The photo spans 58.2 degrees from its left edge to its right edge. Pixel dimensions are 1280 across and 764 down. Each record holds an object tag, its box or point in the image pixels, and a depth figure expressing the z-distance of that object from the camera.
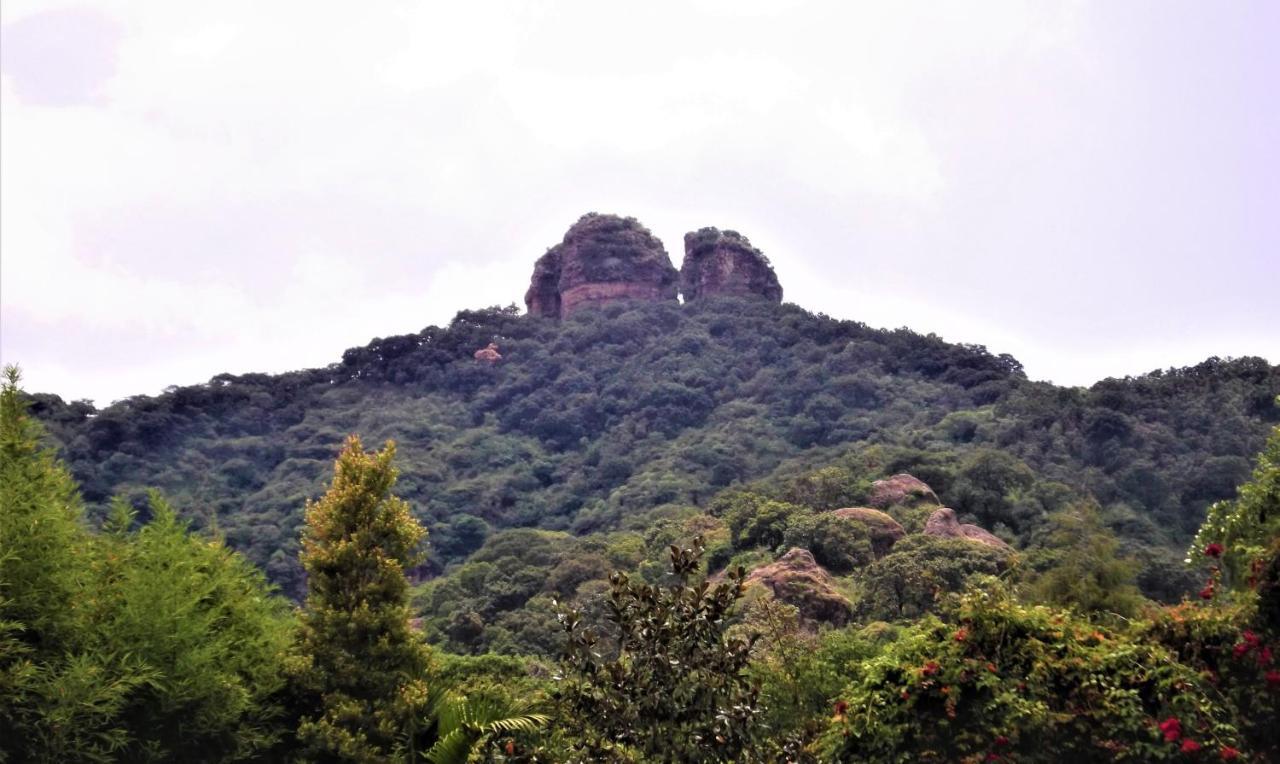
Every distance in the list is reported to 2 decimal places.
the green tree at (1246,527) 8.28
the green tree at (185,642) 10.33
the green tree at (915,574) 24.34
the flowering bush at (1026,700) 7.10
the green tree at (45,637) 9.41
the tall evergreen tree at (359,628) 11.86
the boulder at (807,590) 24.66
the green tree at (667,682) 6.59
